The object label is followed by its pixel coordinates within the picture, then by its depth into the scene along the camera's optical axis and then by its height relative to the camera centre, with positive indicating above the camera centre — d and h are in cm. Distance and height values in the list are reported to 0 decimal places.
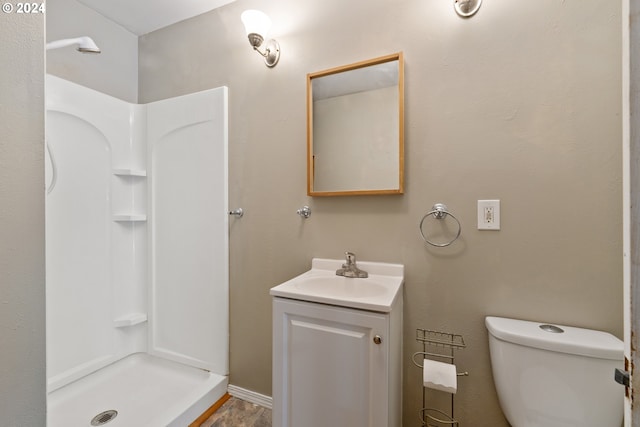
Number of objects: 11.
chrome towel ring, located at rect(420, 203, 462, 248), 114 -1
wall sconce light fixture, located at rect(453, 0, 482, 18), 109 +85
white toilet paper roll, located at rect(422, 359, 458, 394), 93 -61
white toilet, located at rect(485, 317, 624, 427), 83 -55
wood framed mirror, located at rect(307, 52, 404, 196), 122 +41
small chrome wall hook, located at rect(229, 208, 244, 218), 156 -1
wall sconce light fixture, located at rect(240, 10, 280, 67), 133 +95
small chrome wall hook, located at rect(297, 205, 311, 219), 141 +0
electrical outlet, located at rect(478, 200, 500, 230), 108 -1
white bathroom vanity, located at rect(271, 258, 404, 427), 90 -54
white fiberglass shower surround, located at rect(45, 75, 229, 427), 147 -29
